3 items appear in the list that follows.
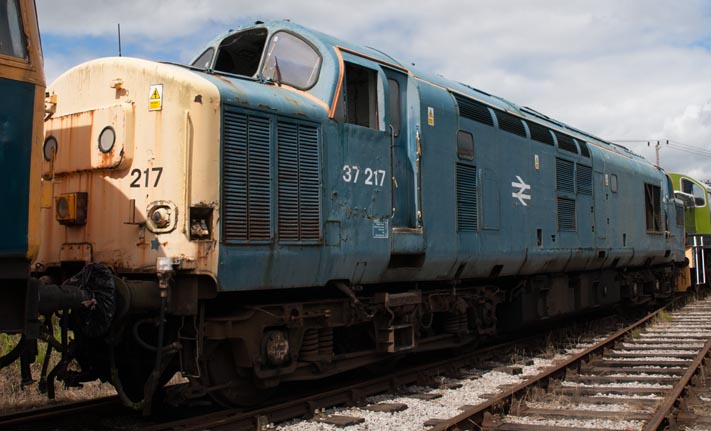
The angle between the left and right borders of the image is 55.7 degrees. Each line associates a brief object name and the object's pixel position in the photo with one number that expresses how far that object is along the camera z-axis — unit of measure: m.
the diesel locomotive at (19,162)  3.90
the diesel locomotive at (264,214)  5.38
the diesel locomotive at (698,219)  21.02
